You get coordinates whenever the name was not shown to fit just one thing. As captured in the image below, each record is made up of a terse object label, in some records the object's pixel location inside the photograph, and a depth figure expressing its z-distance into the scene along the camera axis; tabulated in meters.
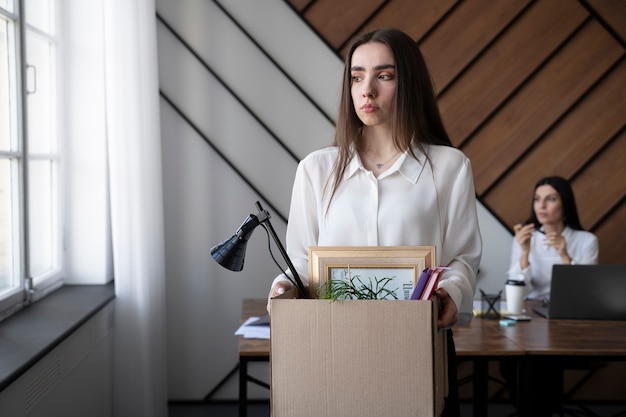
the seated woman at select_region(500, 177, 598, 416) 3.96
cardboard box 1.33
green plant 1.46
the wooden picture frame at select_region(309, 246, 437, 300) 1.53
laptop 3.13
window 2.75
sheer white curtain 3.49
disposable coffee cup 3.28
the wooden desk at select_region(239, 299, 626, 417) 2.66
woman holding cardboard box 1.75
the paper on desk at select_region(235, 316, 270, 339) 2.83
